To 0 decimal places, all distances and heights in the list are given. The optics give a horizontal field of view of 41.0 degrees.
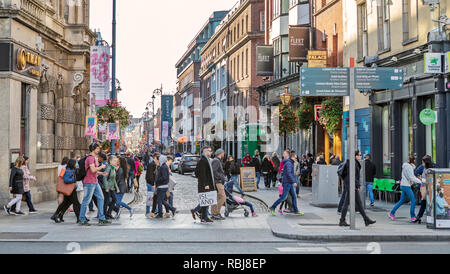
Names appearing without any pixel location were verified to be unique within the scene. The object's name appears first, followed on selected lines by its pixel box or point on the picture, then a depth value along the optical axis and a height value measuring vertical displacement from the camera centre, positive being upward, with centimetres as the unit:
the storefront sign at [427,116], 1709 +85
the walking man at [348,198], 1378 -119
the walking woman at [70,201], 1506 -135
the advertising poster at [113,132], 2777 +74
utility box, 1914 -125
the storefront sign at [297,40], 3219 +570
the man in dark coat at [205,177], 1515 -75
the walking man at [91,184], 1463 -88
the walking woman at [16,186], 1669 -105
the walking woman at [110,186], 1552 -99
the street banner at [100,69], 2496 +327
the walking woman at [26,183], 1716 -100
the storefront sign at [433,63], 1781 +248
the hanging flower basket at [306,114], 3117 +171
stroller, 1647 -153
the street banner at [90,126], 2573 +94
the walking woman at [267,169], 2977 -109
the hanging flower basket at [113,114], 3121 +183
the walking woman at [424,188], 1414 -97
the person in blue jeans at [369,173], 1945 -87
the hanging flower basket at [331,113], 2714 +153
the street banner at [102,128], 3225 +106
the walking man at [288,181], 1667 -95
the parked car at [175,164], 5131 -141
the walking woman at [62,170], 1510 -59
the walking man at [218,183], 1577 -95
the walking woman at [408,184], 1520 -95
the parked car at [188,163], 4650 -121
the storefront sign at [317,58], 2944 +436
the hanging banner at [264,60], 3978 +576
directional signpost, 1316 +142
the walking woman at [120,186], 1611 -103
